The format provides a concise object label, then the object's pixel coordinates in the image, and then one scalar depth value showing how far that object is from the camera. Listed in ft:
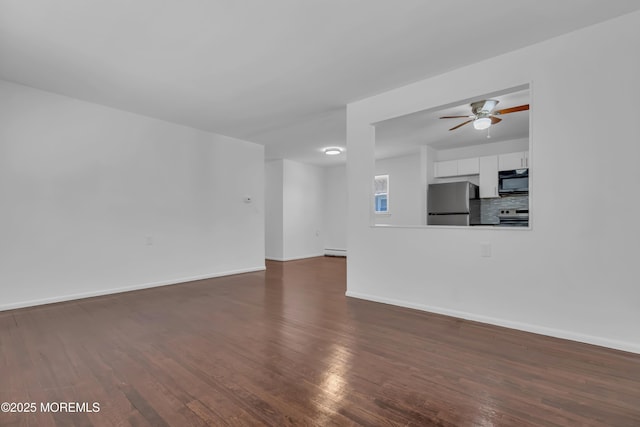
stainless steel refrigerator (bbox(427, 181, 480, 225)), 19.13
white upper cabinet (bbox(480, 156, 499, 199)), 19.15
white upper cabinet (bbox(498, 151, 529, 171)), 18.08
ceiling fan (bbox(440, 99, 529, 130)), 12.67
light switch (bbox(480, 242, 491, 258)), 9.93
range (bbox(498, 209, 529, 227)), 19.15
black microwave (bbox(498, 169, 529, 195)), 17.90
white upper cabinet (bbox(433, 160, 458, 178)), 20.89
